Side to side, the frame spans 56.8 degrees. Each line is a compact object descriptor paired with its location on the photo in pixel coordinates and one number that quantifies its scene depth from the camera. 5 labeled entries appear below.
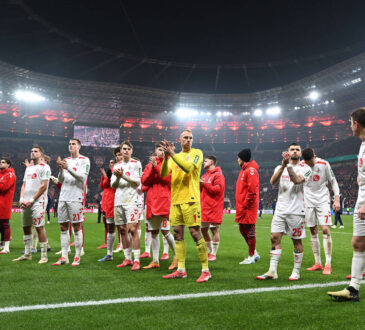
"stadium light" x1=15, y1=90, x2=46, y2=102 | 40.84
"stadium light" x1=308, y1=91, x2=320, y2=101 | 45.94
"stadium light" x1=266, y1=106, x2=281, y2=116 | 52.56
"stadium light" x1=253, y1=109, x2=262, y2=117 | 54.36
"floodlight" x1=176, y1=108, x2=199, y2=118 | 52.52
